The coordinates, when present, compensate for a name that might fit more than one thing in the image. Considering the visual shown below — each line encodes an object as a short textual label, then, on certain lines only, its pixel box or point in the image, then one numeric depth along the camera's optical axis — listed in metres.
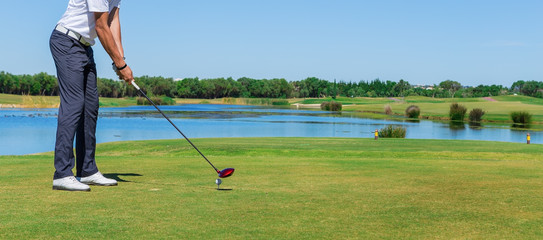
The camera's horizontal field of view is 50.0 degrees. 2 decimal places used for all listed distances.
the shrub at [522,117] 65.75
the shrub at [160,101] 138.12
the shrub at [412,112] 77.50
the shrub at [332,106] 112.08
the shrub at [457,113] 70.06
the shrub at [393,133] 35.53
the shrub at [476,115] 69.54
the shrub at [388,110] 91.61
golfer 6.06
